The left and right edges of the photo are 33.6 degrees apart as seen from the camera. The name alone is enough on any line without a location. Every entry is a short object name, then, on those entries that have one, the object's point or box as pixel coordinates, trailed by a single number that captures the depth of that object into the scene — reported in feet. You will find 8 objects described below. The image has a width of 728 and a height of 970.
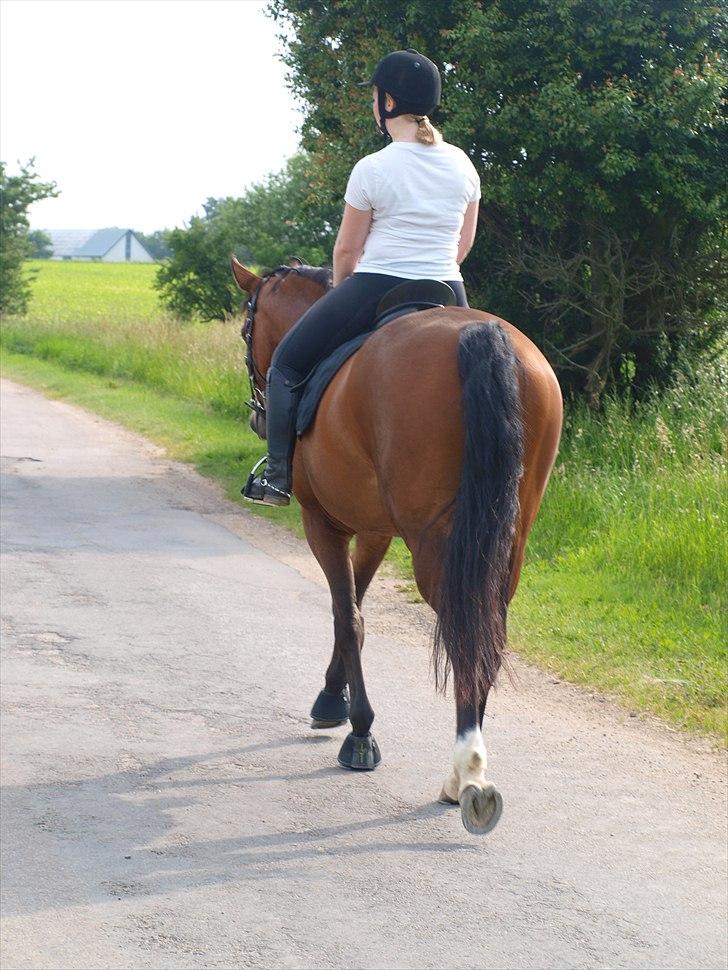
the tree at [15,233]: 129.59
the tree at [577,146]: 33.42
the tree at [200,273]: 98.84
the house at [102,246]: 545.85
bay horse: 14.67
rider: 16.47
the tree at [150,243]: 502.87
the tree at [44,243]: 436.76
